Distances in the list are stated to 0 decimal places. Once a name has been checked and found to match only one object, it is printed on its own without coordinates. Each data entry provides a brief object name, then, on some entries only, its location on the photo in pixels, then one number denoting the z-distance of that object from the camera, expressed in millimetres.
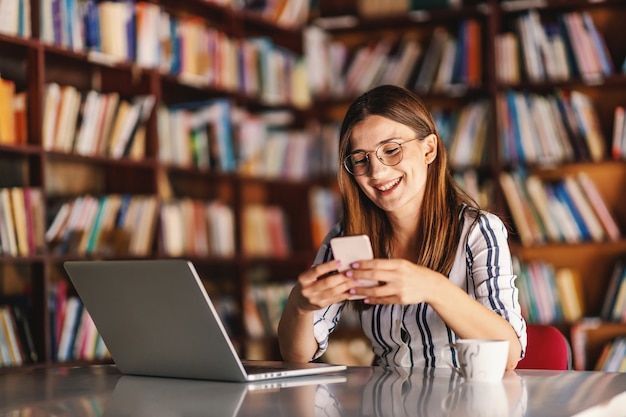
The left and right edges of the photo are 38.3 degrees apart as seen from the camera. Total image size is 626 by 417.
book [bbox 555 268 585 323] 3965
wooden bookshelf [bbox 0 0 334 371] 3209
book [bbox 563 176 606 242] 3912
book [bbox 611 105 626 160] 3883
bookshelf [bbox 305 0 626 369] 3957
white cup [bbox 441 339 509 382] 1424
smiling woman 1808
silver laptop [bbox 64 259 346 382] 1455
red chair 1854
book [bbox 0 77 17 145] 3102
